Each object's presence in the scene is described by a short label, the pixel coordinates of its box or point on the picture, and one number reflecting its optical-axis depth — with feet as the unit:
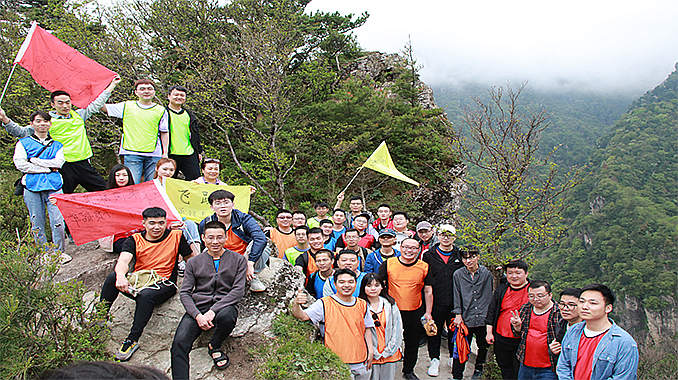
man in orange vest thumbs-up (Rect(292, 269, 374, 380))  14.42
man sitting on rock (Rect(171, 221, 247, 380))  13.25
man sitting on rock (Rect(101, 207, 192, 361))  14.06
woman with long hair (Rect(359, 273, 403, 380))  15.03
